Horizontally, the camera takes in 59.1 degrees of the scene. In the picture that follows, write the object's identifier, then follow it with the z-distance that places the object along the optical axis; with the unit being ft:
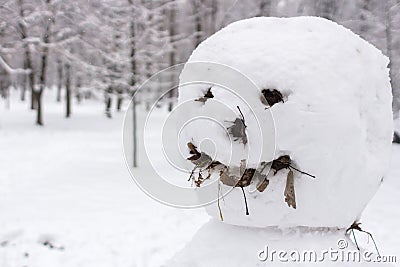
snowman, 6.05
